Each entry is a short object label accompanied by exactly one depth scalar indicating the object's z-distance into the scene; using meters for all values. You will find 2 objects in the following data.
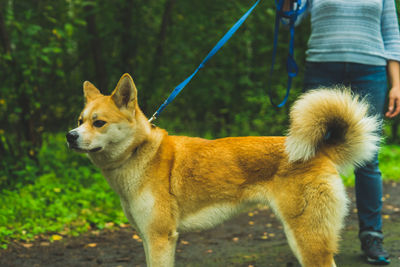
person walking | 2.96
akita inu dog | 2.43
